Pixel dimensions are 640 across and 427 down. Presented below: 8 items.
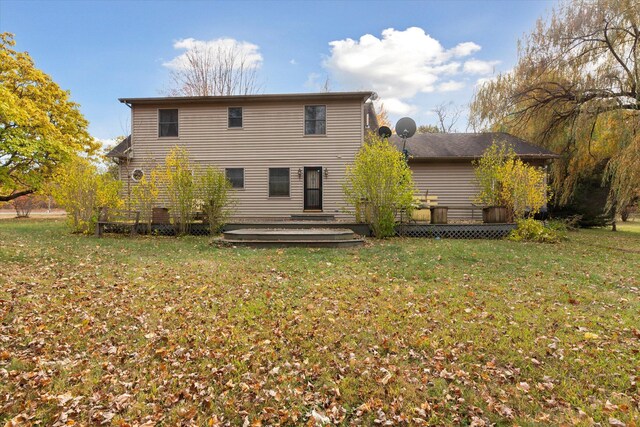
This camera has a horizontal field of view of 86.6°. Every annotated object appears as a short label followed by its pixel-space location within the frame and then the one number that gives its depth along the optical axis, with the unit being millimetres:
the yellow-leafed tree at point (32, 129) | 16172
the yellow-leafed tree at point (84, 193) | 11266
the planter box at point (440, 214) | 11953
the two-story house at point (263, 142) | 14422
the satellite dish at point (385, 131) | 14275
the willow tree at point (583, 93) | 12070
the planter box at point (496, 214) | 11650
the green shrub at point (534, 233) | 10695
